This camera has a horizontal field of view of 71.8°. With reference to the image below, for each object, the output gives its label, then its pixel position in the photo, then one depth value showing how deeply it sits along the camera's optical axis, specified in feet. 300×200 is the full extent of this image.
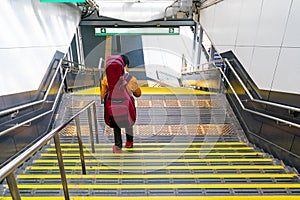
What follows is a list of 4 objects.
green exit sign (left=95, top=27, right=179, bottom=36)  32.40
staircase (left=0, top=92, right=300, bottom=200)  6.45
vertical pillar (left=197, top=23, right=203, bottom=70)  30.04
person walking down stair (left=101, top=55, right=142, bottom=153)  7.68
